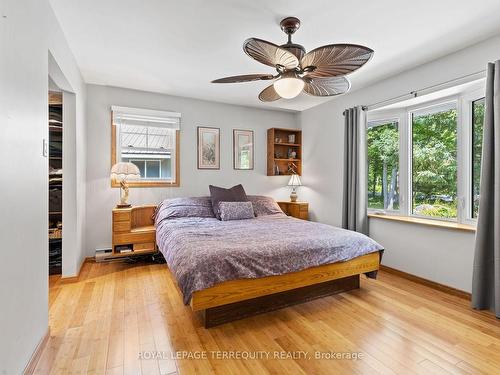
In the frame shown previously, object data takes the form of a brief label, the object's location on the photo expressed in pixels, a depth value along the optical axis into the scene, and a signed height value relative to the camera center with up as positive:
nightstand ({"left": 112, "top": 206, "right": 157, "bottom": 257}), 3.29 -0.68
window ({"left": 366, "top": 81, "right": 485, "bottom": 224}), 2.71 +0.35
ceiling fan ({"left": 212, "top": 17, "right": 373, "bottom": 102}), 1.72 +0.89
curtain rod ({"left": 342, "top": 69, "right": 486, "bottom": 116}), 2.42 +1.04
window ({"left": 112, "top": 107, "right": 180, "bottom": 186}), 3.70 +0.60
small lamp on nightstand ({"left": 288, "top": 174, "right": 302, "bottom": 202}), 4.64 +0.03
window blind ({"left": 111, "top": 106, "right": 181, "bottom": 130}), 3.66 +0.97
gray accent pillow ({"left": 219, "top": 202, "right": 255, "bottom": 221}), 3.49 -0.36
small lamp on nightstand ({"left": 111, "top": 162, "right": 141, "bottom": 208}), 3.35 +0.12
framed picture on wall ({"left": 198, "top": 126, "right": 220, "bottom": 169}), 4.16 +0.59
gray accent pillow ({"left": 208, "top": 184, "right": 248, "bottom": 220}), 3.70 -0.16
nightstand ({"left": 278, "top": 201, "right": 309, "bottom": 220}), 4.50 -0.44
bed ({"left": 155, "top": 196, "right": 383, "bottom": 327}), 1.91 -0.65
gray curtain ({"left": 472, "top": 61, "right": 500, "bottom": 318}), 2.26 -0.31
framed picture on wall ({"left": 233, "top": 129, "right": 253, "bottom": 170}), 4.44 +0.61
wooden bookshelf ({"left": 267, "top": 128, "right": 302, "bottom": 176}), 4.63 +0.61
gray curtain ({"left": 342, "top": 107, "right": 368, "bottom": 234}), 3.51 +0.21
